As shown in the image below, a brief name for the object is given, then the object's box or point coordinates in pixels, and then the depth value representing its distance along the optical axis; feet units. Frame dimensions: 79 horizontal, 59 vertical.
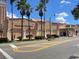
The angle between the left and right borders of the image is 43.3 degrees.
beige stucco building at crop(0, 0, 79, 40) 104.35
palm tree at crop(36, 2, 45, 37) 115.76
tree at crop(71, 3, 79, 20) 37.73
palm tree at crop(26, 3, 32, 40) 102.23
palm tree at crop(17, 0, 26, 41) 98.59
